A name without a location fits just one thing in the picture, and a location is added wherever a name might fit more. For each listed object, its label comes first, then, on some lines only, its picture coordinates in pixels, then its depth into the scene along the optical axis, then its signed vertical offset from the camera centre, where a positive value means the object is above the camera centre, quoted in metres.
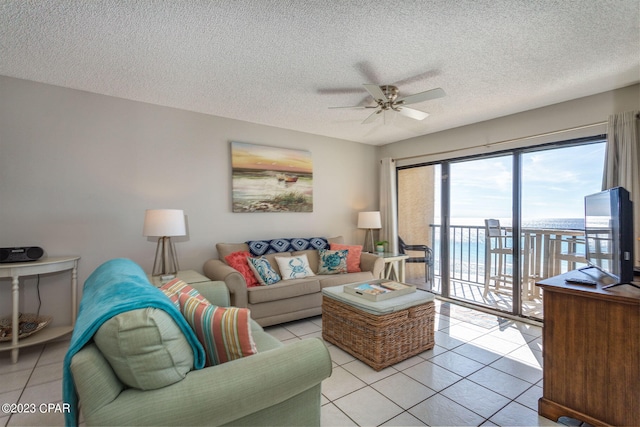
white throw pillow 3.49 -0.65
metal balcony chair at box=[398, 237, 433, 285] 4.56 -0.70
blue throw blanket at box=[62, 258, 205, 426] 1.02 -0.36
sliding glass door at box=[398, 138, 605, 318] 3.16 -0.07
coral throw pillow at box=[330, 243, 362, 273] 3.87 -0.56
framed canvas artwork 3.73 +0.47
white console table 2.31 -0.59
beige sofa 2.91 -0.82
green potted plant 4.60 -0.50
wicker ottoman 2.29 -0.93
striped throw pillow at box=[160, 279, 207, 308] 1.64 -0.45
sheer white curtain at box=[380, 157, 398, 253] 4.81 +0.16
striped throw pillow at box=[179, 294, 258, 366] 1.29 -0.53
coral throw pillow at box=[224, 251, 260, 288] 3.19 -0.57
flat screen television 1.62 -0.12
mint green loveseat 0.94 -0.64
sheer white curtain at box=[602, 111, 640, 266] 2.54 +0.50
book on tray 2.44 -0.66
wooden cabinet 1.52 -0.77
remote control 1.76 -0.41
